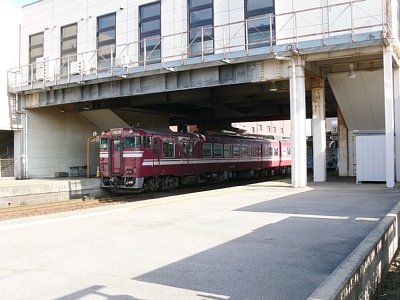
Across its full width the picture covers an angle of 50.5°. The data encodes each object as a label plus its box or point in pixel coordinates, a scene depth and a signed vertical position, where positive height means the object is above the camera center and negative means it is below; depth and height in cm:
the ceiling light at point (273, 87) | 2156 +341
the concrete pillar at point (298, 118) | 1822 +153
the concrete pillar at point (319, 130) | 2055 +115
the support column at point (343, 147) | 2605 +35
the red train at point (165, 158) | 2006 -13
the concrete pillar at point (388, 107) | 1694 +182
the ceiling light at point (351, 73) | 1977 +380
